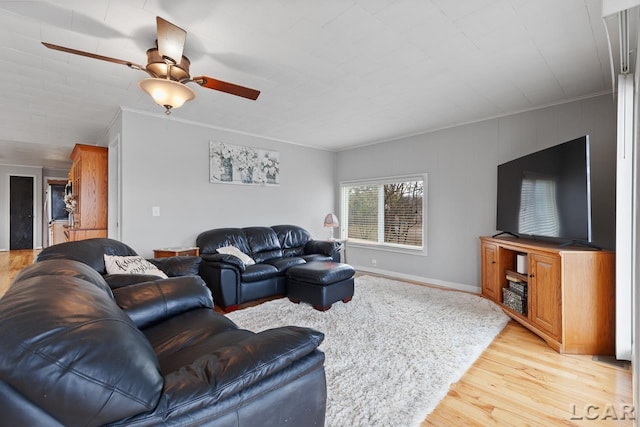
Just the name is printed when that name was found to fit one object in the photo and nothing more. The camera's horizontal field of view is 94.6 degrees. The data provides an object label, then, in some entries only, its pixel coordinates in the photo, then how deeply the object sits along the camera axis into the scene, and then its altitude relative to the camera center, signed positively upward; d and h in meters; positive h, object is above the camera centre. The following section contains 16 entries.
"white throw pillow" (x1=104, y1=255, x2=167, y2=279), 2.43 -0.44
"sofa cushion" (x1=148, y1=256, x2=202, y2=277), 2.82 -0.50
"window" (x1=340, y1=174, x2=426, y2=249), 4.96 +0.03
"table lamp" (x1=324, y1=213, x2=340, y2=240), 5.49 -0.15
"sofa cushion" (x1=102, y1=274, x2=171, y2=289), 2.07 -0.48
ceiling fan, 1.95 +1.07
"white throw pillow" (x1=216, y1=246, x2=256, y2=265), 3.88 -0.52
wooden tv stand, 2.37 -0.72
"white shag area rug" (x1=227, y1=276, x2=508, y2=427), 1.75 -1.11
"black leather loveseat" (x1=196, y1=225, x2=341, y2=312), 3.44 -0.63
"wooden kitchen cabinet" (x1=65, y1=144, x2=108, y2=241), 4.42 +0.31
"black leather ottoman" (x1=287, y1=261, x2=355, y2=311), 3.31 -0.82
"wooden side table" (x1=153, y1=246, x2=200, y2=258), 3.69 -0.48
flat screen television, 2.46 +0.18
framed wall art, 4.50 +0.79
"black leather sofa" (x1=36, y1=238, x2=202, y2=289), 2.17 -0.36
